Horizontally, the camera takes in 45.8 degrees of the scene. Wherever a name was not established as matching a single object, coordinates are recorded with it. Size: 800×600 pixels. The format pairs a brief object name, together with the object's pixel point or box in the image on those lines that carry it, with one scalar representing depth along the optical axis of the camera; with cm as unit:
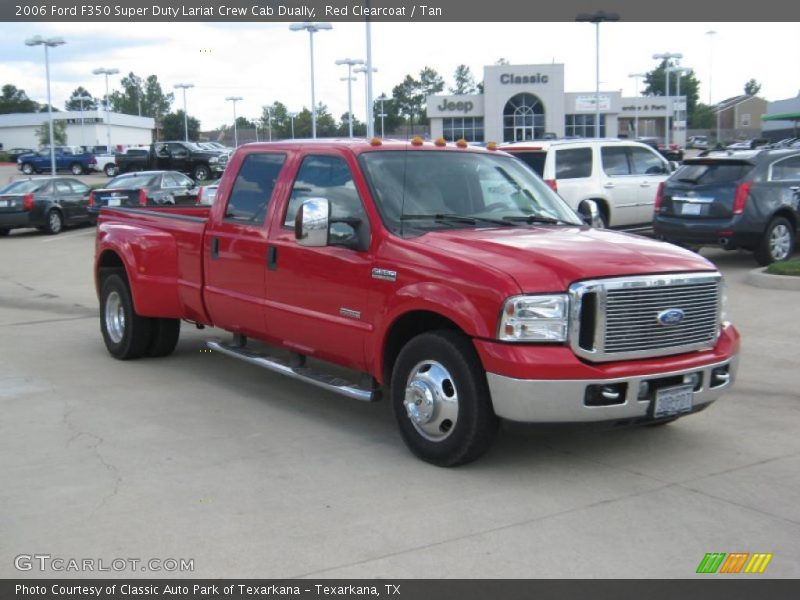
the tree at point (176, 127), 10444
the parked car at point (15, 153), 7844
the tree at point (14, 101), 13225
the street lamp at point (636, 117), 7707
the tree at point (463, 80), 13288
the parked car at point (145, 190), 2355
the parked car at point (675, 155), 2984
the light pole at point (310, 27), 3127
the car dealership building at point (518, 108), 6794
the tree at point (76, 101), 14938
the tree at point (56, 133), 8323
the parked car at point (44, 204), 2466
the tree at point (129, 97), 14200
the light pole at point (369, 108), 2705
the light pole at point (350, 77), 3644
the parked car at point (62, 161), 5841
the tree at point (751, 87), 17825
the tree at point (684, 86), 13950
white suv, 1598
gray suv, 1371
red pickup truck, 535
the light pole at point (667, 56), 5416
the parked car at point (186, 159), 4222
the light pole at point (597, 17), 3591
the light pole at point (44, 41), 3922
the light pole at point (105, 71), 5775
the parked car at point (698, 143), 7825
